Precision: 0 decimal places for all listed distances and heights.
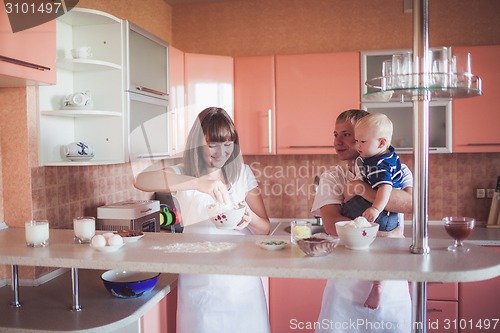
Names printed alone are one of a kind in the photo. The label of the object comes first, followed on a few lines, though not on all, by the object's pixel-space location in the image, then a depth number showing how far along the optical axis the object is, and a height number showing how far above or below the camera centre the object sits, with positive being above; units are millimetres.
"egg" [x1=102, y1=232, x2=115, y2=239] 1563 -252
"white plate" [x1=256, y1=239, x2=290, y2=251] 1513 -282
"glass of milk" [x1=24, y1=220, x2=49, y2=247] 1655 -259
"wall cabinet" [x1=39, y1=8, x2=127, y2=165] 2371 +364
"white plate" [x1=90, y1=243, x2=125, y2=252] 1521 -287
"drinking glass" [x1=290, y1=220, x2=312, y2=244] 1516 -237
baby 1741 -48
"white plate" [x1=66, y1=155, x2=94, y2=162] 2322 +9
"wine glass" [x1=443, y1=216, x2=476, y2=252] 1438 -223
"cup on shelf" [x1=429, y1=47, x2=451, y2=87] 1255 +243
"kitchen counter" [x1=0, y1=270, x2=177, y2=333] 1600 -560
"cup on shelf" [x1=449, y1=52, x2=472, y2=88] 1240 +237
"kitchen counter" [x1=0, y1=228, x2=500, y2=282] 1254 -302
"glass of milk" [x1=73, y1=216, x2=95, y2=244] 1670 -246
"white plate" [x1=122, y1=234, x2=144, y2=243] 1690 -286
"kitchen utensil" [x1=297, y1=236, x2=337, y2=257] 1393 -266
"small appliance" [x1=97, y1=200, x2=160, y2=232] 2586 -318
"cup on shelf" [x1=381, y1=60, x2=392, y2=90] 1274 +217
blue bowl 1763 -478
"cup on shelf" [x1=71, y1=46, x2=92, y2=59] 2362 +542
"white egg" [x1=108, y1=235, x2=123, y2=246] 1531 -266
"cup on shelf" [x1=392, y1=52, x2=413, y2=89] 1271 +230
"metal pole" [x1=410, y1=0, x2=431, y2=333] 1326 +16
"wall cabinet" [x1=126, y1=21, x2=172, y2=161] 2590 +370
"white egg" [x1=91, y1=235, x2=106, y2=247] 1524 -265
